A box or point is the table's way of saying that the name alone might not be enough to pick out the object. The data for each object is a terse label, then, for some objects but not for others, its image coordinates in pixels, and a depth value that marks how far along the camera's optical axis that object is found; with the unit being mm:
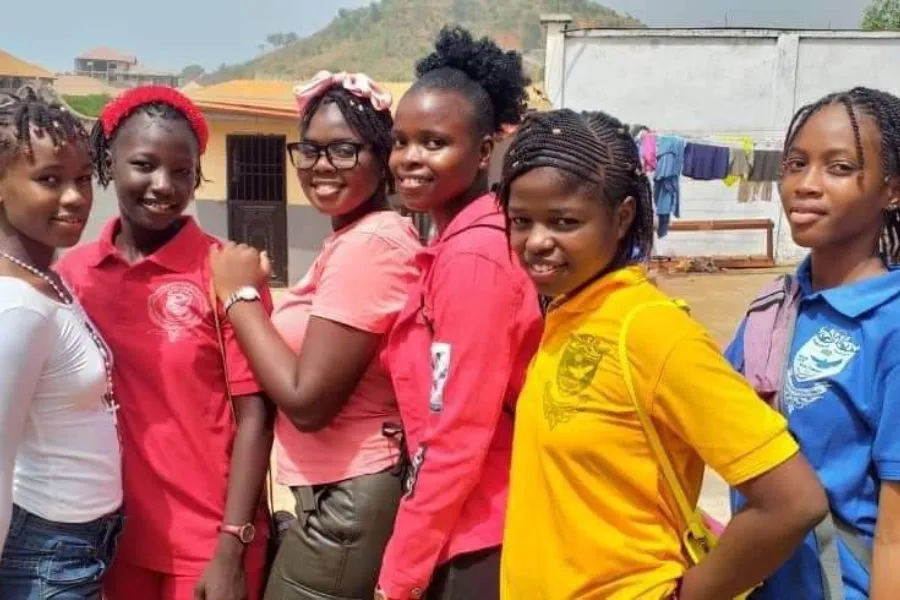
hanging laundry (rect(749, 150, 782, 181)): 15180
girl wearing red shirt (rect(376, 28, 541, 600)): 1734
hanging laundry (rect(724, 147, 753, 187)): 14750
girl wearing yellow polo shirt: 1391
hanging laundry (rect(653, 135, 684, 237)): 13695
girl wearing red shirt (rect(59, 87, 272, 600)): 2057
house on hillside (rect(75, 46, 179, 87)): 104625
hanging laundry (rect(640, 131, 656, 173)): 13139
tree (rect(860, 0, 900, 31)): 31578
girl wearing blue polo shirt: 1507
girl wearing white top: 1842
